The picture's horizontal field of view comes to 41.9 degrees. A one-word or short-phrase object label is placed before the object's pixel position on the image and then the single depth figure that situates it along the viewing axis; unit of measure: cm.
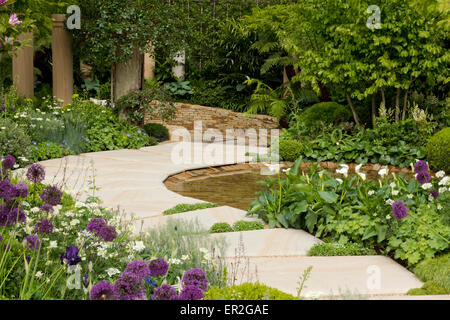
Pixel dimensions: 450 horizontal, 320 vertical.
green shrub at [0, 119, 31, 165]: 718
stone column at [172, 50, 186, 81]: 1523
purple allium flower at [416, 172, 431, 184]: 425
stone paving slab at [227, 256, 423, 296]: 330
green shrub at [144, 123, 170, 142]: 1074
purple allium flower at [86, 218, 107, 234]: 265
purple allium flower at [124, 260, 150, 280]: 203
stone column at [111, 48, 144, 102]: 1027
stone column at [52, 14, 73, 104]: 997
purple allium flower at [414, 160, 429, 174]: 425
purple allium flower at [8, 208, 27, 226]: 272
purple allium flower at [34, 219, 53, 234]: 277
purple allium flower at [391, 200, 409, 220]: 368
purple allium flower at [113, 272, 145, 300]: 194
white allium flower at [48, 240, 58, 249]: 264
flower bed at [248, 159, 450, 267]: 395
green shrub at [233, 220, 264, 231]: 473
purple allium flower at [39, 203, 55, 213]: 294
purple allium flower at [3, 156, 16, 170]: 342
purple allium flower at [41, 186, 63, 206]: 299
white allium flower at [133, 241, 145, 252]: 263
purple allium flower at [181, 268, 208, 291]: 206
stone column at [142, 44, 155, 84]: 1542
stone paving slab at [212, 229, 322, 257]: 411
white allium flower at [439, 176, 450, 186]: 427
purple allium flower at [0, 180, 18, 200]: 279
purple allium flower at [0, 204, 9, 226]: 264
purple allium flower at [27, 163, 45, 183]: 319
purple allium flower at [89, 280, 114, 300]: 185
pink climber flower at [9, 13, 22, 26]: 393
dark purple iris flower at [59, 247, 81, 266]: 230
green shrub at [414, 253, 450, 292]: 343
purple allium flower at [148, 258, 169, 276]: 222
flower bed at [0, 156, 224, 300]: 203
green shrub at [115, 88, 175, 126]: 1007
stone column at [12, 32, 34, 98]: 987
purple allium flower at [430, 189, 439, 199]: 428
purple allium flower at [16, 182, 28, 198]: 278
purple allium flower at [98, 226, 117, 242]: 265
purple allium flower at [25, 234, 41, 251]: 261
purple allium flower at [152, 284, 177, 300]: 202
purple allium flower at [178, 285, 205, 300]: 195
